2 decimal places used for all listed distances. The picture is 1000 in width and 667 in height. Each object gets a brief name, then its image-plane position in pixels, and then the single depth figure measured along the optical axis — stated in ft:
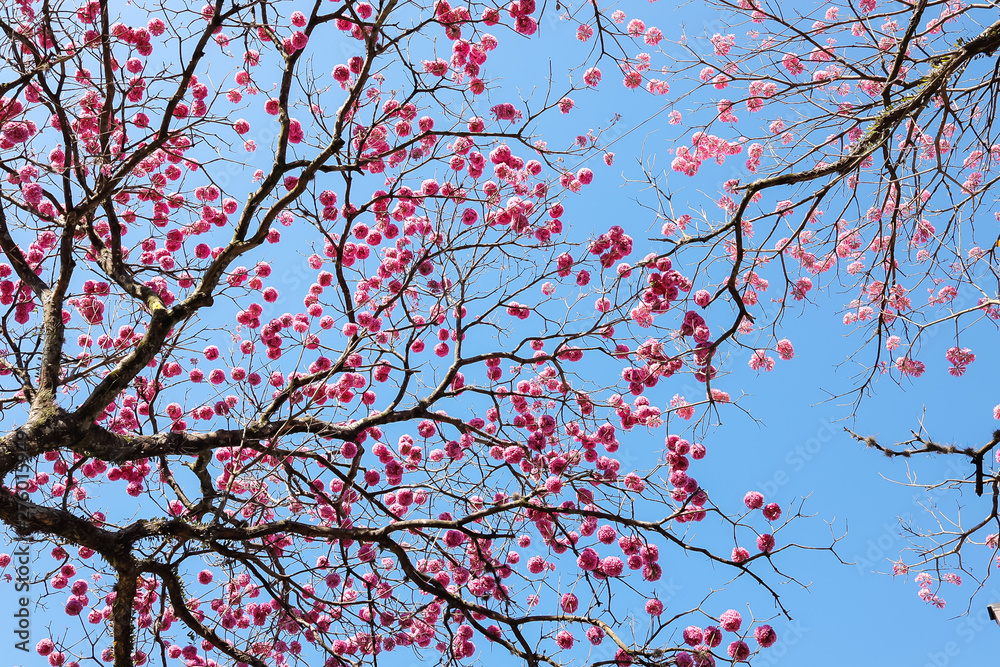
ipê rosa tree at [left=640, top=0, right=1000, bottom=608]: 11.96
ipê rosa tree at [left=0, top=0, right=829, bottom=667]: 14.25
